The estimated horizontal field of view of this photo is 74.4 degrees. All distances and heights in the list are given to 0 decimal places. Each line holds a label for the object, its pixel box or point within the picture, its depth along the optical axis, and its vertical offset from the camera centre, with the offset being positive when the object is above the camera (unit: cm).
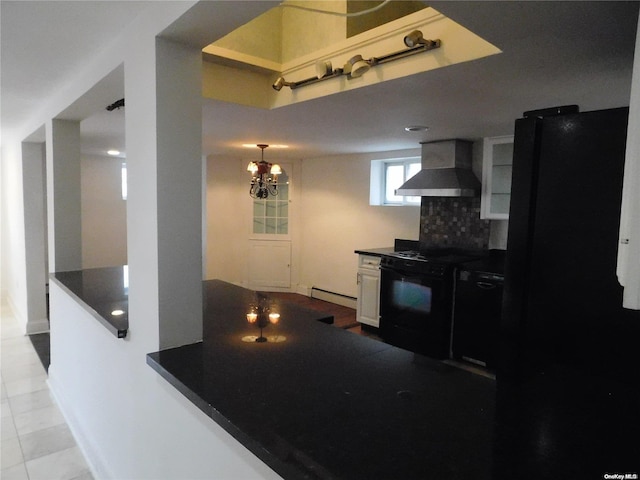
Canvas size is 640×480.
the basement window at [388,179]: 536 +39
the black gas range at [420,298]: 388 -85
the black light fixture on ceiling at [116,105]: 279 +65
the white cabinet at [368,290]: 469 -93
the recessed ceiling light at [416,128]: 348 +69
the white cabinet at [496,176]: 401 +34
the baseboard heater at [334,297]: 583 -129
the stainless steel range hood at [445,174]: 407 +36
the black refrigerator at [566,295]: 107 -26
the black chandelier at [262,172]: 488 +39
